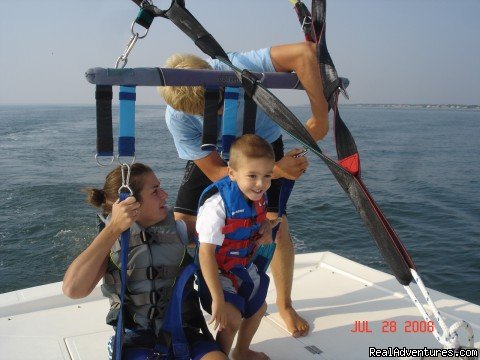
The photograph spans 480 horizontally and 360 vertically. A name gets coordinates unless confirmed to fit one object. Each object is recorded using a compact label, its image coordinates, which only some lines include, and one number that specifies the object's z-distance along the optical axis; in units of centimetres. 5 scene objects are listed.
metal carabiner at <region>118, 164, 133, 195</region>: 170
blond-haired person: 225
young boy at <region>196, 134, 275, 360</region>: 200
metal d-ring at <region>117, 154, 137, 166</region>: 173
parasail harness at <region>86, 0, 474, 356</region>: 157
